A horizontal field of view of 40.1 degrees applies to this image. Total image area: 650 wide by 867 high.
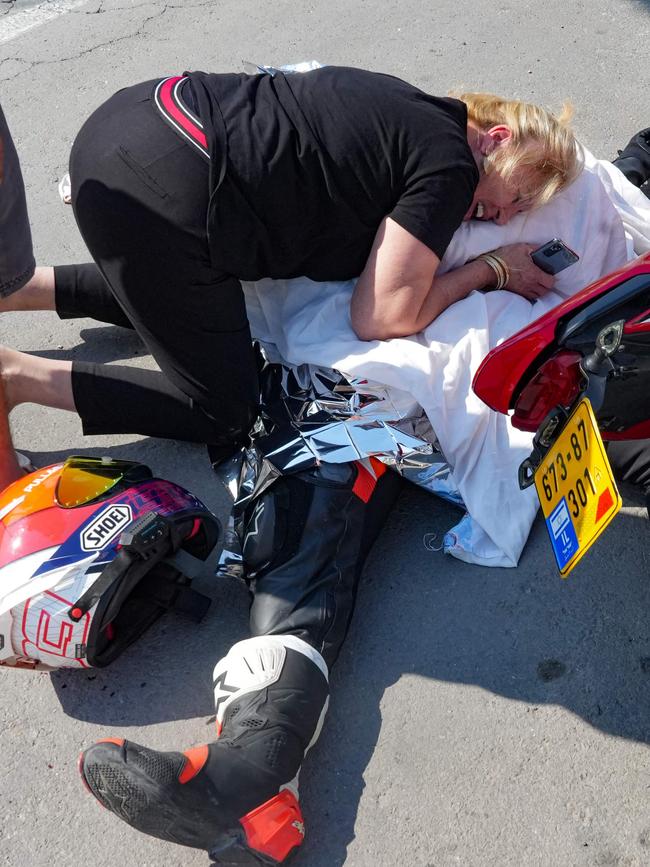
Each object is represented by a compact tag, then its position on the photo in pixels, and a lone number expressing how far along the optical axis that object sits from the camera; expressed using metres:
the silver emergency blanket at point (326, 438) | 2.39
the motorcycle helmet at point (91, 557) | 2.04
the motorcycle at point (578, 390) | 1.77
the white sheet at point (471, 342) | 2.44
